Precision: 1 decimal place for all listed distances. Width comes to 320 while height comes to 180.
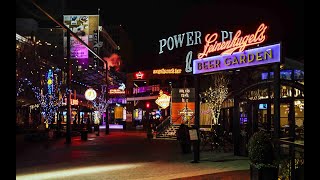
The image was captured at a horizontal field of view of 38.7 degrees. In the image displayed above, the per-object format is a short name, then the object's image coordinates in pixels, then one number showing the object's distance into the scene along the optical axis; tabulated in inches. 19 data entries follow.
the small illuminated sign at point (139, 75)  2556.6
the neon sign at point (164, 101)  1788.9
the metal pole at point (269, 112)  844.1
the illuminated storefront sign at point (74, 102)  1671.3
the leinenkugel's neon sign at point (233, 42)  672.4
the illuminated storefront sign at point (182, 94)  1700.3
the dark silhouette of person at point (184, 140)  855.6
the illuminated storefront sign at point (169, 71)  2182.6
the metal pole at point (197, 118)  692.7
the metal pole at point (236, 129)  792.3
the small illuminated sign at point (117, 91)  2326.5
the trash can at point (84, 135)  1332.4
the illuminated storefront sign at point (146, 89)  2380.9
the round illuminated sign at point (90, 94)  1343.5
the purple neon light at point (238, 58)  630.0
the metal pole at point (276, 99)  602.6
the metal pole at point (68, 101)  1159.6
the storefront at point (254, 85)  645.3
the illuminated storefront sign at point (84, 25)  3966.5
